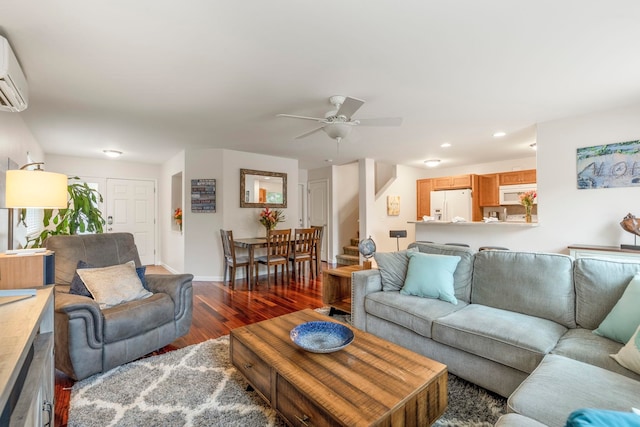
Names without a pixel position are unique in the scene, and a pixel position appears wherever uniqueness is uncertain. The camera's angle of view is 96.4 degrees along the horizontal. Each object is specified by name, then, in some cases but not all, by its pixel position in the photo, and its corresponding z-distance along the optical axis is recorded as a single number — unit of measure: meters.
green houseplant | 3.15
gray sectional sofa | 1.17
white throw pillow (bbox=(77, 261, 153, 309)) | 2.24
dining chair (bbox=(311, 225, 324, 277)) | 5.08
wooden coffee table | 1.19
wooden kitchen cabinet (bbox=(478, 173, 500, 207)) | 6.05
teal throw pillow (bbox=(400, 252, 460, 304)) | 2.36
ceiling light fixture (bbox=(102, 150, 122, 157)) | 4.93
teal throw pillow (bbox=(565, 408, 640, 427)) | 0.65
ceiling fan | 2.68
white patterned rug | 1.60
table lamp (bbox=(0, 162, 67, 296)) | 1.89
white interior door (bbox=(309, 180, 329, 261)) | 6.86
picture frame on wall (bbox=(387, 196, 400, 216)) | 6.61
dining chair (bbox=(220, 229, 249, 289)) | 4.41
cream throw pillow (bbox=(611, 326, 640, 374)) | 1.33
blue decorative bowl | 1.67
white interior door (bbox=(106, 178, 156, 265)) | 5.93
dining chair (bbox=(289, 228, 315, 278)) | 4.81
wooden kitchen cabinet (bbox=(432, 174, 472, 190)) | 6.12
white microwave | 5.49
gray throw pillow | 2.66
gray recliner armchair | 1.89
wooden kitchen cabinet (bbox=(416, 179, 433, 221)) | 6.77
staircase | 6.02
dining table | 4.36
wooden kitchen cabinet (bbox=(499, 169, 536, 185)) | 5.45
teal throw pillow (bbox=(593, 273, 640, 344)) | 1.55
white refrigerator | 6.08
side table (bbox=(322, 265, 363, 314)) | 3.07
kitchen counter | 3.66
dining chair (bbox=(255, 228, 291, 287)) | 4.46
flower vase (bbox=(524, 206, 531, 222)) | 3.91
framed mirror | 5.13
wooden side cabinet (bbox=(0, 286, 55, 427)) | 0.87
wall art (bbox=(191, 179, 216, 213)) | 4.93
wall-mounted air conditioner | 1.74
